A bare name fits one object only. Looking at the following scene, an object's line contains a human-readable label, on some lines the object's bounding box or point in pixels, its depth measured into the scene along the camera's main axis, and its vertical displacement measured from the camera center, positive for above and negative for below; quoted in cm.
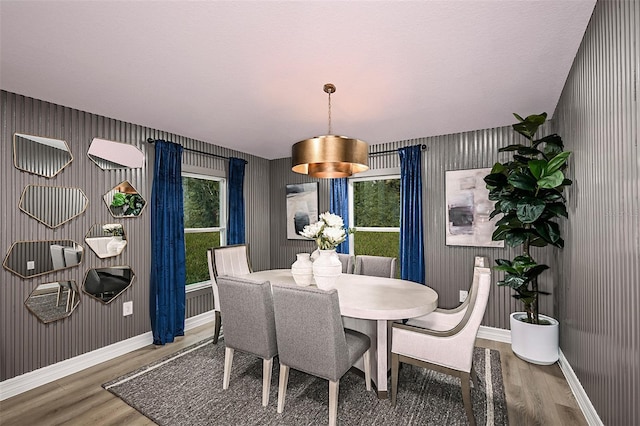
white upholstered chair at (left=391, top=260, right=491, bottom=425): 200 -89
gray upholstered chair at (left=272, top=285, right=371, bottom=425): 193 -79
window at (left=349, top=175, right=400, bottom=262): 447 -1
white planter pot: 284 -120
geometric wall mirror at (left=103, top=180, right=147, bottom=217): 323 +16
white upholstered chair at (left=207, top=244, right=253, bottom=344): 340 -57
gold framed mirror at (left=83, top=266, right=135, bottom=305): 307 -69
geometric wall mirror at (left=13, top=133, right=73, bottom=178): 261 +54
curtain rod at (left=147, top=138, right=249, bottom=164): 353 +85
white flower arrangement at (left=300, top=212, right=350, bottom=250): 260 -15
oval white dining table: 212 -65
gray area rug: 212 -140
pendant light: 227 +48
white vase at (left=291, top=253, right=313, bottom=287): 276 -51
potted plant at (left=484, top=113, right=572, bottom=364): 253 -5
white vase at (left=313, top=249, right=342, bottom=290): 259 -46
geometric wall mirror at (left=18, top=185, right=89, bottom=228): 265 +11
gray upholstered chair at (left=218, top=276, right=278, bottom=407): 221 -76
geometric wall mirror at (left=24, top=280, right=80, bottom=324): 270 -77
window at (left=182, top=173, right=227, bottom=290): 426 -7
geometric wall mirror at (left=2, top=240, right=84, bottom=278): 258 -37
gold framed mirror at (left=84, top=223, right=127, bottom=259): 308 -25
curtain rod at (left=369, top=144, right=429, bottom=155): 400 +87
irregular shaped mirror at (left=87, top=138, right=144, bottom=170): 312 +64
